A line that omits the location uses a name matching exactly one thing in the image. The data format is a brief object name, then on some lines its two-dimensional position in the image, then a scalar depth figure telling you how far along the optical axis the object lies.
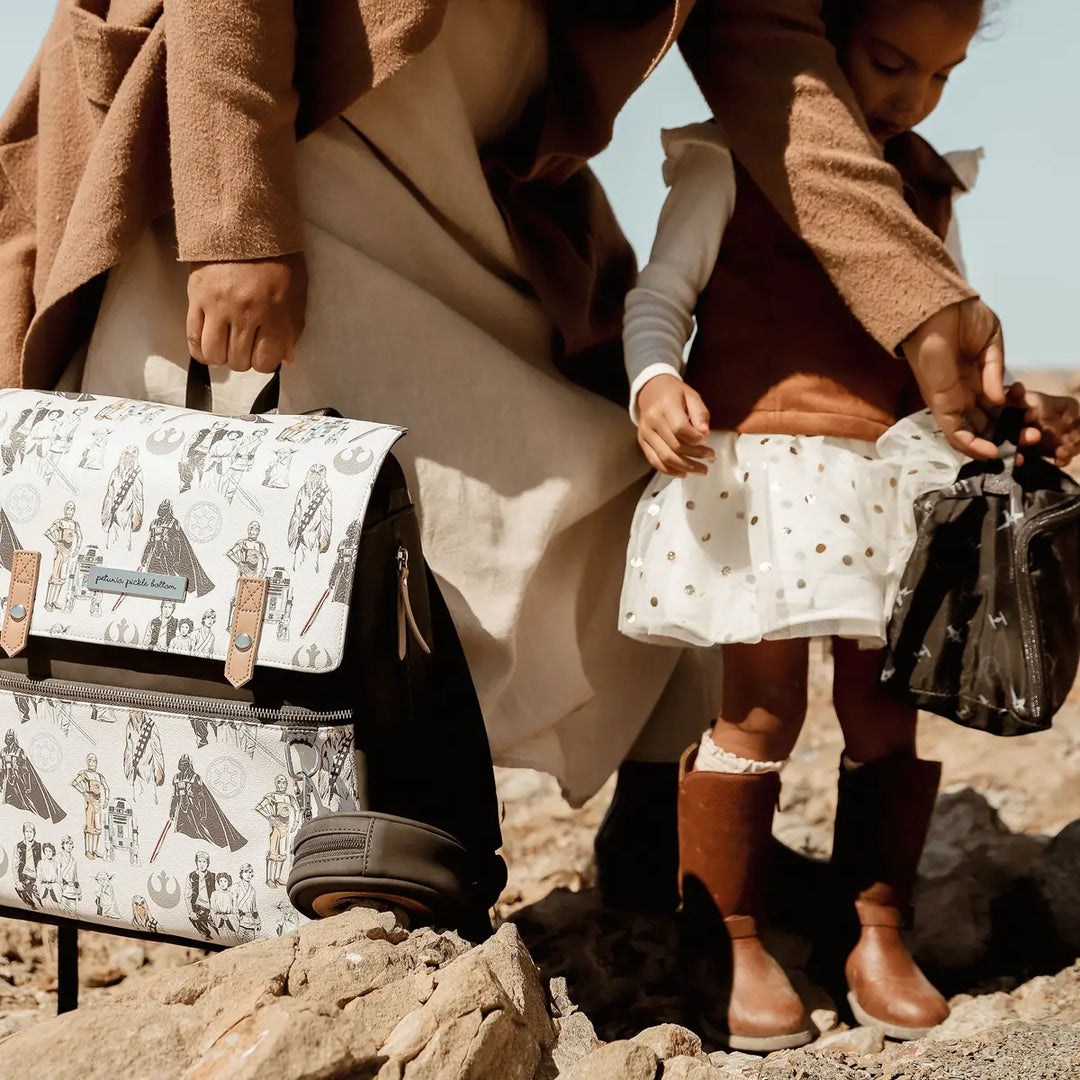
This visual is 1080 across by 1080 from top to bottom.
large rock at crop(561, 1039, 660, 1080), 1.28
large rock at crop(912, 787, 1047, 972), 2.18
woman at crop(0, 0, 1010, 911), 1.71
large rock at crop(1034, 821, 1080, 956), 2.18
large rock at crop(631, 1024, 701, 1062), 1.38
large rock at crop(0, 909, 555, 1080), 1.21
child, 1.80
